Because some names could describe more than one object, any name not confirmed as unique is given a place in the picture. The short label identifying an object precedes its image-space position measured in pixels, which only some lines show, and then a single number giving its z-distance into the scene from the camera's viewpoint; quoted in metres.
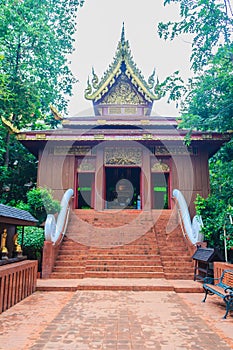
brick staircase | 7.10
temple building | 11.26
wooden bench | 4.29
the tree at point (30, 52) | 12.25
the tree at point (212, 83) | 6.72
